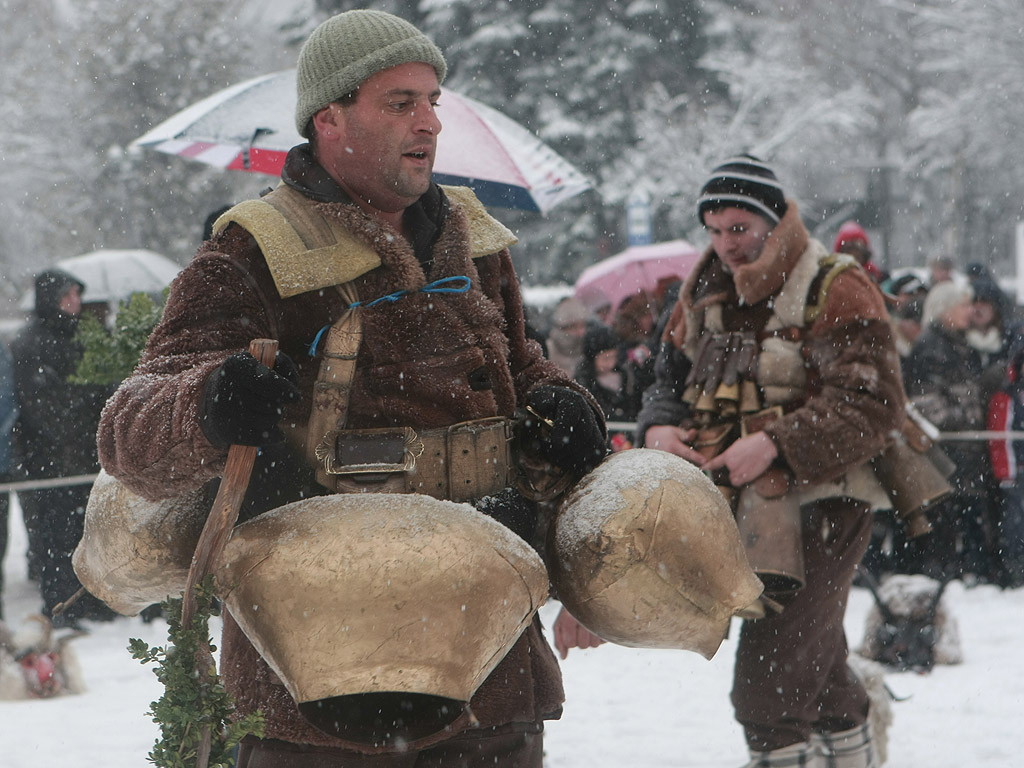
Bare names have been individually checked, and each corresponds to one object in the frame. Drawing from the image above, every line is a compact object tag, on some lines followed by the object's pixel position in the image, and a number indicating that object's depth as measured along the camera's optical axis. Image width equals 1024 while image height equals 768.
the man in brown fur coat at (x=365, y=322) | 4.40
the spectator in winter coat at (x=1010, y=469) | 15.96
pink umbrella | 22.78
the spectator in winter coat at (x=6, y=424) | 14.54
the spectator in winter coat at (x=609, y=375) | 15.28
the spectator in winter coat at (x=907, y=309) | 16.62
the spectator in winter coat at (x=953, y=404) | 15.68
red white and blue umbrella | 10.34
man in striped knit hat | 7.47
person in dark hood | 14.22
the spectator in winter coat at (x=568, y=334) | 17.06
